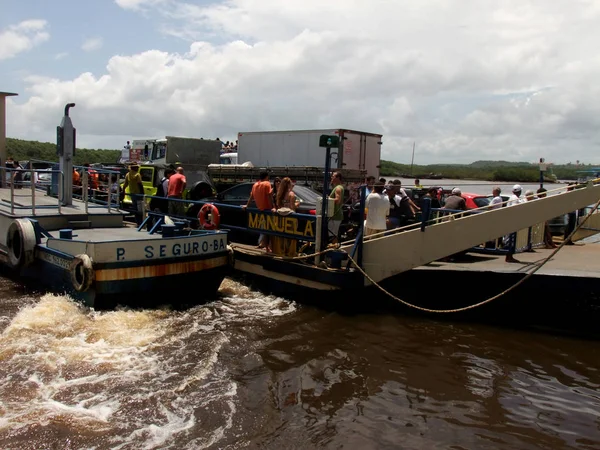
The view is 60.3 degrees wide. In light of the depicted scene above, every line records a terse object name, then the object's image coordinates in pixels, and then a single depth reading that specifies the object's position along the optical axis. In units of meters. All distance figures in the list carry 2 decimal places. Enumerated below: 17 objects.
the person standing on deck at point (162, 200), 11.70
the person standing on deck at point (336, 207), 8.47
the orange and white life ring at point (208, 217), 9.47
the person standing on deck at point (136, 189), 12.05
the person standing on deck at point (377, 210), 8.40
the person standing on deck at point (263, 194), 9.17
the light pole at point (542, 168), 8.88
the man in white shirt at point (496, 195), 10.78
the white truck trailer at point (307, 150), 17.05
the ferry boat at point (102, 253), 7.32
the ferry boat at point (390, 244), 7.68
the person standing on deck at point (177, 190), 10.92
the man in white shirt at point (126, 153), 26.78
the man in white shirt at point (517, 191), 10.19
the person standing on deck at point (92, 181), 14.86
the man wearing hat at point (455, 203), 9.91
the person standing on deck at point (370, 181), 11.40
